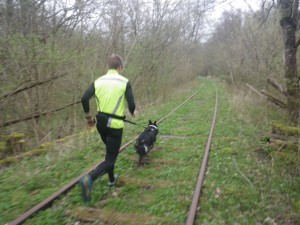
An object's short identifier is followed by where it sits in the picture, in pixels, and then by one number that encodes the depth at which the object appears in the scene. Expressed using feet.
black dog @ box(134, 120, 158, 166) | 20.54
